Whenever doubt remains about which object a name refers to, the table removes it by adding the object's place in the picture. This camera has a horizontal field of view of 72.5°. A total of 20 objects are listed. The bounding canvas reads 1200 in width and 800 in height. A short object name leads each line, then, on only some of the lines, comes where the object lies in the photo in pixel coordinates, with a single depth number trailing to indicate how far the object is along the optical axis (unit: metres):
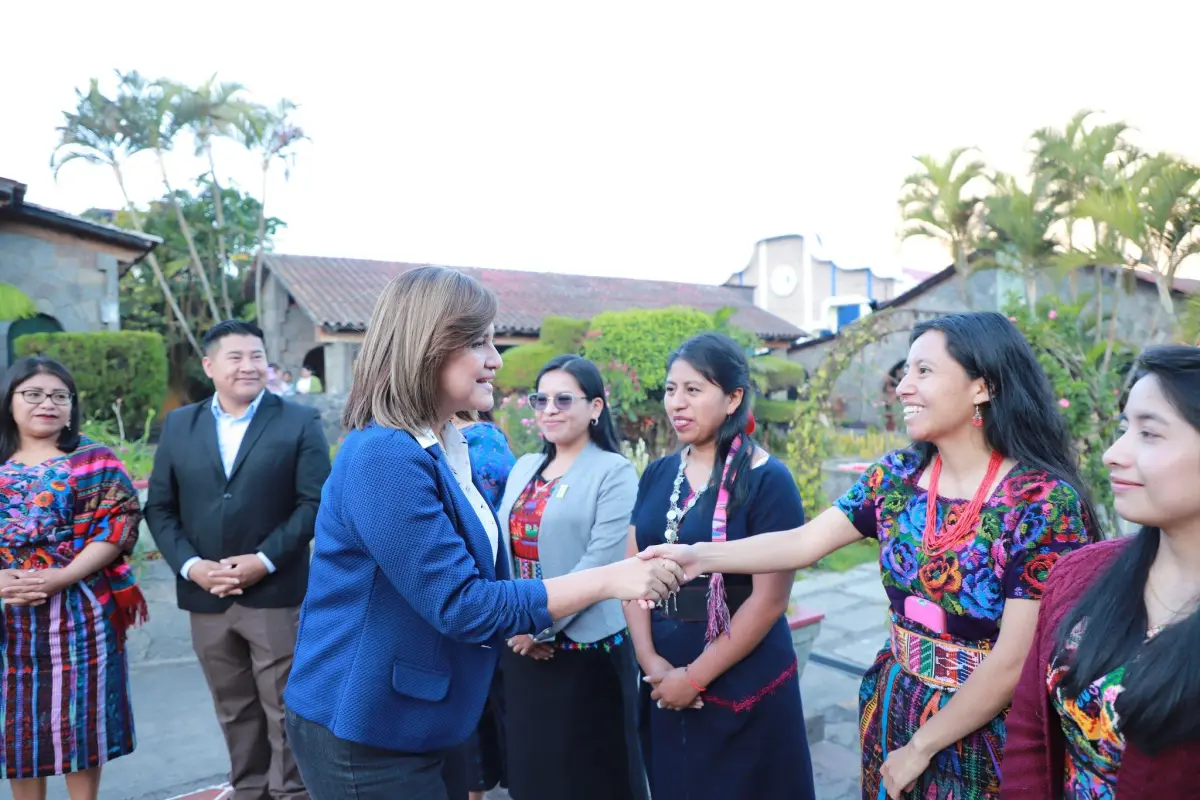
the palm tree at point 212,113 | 20.36
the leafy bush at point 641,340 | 12.18
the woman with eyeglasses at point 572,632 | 3.07
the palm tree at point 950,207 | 16.25
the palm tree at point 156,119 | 19.58
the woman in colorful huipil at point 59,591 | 3.18
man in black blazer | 3.39
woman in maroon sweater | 1.37
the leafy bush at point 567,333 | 13.28
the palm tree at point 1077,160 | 13.27
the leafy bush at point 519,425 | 9.70
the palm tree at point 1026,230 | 14.22
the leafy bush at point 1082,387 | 6.46
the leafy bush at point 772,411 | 15.10
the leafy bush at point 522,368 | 12.55
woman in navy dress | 2.64
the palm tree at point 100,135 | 19.16
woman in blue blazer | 1.73
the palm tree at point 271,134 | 21.12
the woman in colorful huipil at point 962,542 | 1.96
